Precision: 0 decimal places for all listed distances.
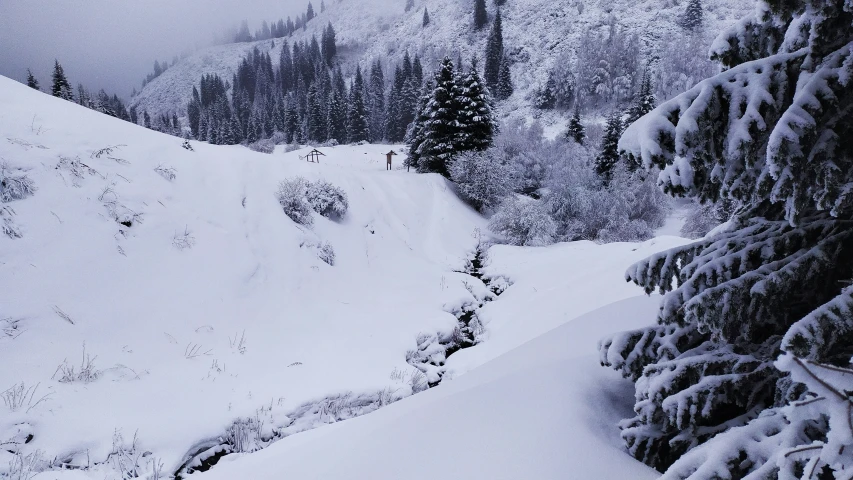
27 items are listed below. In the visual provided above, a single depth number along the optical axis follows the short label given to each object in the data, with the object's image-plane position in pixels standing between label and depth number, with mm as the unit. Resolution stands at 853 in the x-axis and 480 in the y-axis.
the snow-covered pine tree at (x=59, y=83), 38469
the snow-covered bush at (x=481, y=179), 21688
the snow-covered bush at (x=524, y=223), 17594
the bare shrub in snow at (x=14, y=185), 6876
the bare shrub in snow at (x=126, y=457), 4434
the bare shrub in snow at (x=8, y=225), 6430
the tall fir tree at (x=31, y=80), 40906
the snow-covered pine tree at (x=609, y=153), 27328
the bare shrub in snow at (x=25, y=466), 4016
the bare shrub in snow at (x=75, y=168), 7965
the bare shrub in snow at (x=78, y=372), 5348
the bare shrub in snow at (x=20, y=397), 4715
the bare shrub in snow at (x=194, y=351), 6719
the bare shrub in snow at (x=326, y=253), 11305
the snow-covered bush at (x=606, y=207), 21047
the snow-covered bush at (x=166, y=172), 9734
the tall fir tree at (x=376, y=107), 62594
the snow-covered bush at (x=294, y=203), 11883
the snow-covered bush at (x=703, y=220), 20953
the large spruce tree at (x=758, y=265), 1623
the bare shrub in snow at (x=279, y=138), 59397
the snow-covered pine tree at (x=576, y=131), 33656
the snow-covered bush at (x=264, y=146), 47172
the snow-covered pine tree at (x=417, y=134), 27191
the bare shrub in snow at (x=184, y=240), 8438
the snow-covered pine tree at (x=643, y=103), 29891
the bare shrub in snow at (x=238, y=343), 7227
